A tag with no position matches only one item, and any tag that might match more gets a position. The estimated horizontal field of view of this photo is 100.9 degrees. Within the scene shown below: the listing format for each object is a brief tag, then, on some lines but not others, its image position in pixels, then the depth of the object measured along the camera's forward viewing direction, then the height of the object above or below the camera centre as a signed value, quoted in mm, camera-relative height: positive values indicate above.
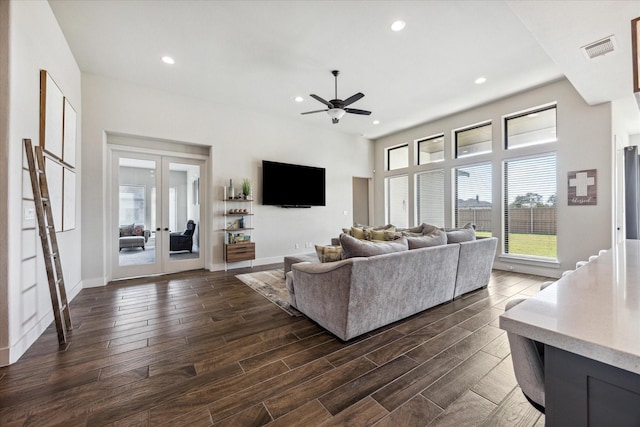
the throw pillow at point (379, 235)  3244 -276
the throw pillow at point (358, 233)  3527 -268
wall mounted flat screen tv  5930 +683
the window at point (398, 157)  7339 +1606
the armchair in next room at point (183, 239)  5168 -499
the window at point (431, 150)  6523 +1609
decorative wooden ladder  2334 -67
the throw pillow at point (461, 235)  3484 -297
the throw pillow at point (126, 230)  4691 -282
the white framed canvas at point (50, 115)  2619 +1056
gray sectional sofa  2293 -732
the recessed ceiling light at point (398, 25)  3077 +2224
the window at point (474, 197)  5586 +348
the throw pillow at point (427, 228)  3665 -223
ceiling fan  3970 +1667
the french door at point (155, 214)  4680 +2
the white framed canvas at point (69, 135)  3236 +1034
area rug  3338 -1140
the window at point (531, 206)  4777 +115
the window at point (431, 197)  6465 +410
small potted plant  5501 +513
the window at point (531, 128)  4797 +1611
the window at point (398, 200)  7352 +371
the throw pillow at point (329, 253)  2635 -404
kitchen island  572 -307
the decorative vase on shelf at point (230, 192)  5357 +445
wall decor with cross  4195 +402
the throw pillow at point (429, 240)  2965 -317
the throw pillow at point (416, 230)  4089 -276
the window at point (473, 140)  5641 +1603
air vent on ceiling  2591 +1687
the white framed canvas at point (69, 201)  3196 +176
